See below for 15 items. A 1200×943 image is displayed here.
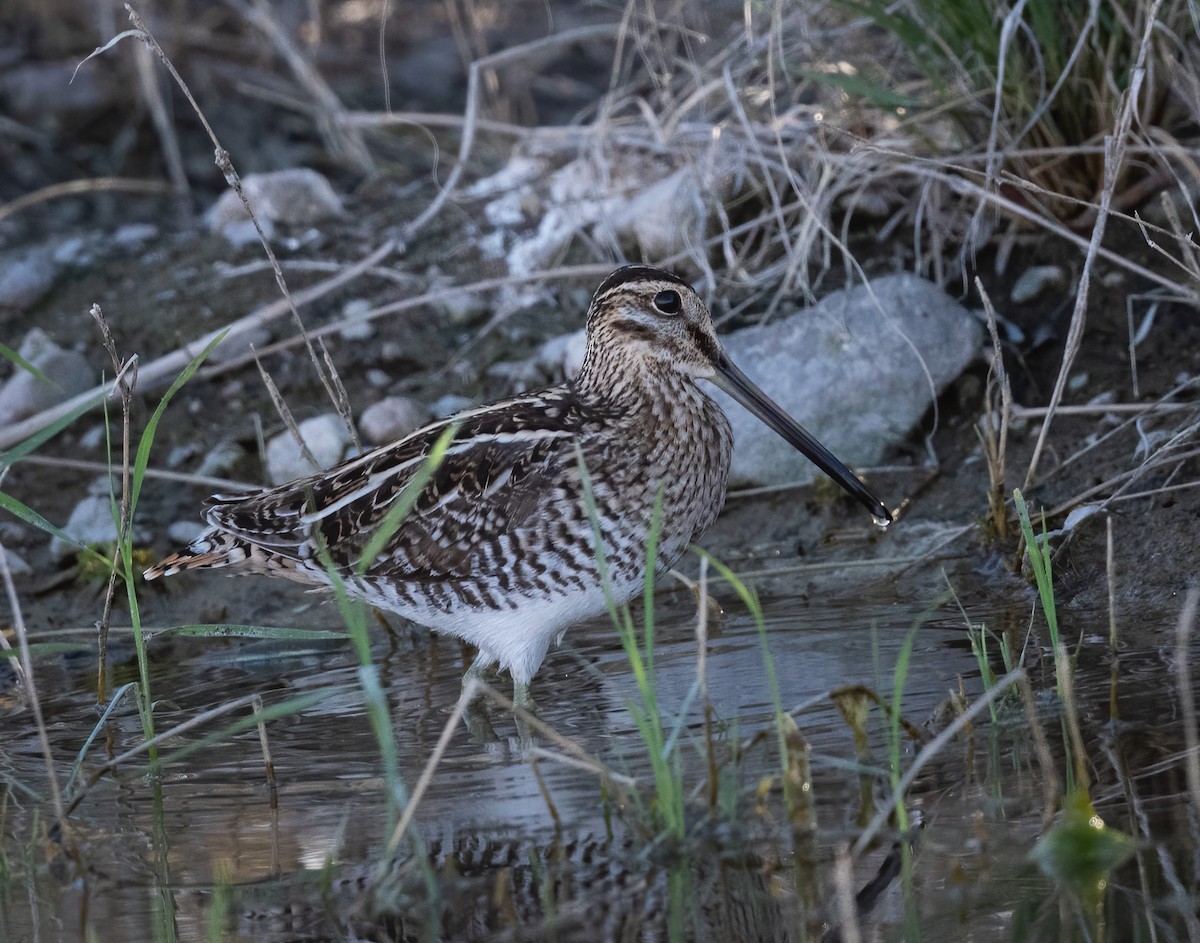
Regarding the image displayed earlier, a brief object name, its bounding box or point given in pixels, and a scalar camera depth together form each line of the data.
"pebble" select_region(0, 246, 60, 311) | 14.66
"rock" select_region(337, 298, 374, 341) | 13.68
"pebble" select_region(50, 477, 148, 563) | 11.79
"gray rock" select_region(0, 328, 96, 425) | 12.77
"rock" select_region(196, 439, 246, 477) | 12.42
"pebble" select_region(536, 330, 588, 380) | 12.30
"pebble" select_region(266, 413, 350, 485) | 11.98
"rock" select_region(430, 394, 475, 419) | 12.64
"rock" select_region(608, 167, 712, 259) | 12.55
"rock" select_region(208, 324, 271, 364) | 13.50
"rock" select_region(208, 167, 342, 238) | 15.34
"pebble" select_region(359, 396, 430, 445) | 12.35
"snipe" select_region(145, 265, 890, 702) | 8.58
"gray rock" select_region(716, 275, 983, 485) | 11.36
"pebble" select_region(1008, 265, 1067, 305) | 11.98
